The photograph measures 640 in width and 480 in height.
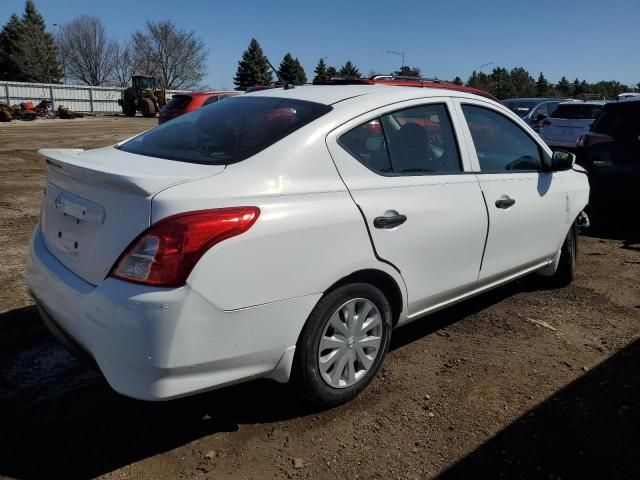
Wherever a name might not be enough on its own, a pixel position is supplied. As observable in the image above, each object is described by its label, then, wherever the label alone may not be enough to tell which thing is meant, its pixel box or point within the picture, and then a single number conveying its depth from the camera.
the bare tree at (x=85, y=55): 73.44
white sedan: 2.25
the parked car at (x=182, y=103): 14.60
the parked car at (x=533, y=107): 14.02
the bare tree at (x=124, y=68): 76.69
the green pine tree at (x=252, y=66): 75.38
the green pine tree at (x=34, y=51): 58.59
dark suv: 6.56
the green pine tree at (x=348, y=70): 70.49
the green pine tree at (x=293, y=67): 72.57
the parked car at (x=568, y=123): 11.95
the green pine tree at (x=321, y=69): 77.02
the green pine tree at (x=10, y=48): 59.03
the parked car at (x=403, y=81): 6.19
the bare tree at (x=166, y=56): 76.38
